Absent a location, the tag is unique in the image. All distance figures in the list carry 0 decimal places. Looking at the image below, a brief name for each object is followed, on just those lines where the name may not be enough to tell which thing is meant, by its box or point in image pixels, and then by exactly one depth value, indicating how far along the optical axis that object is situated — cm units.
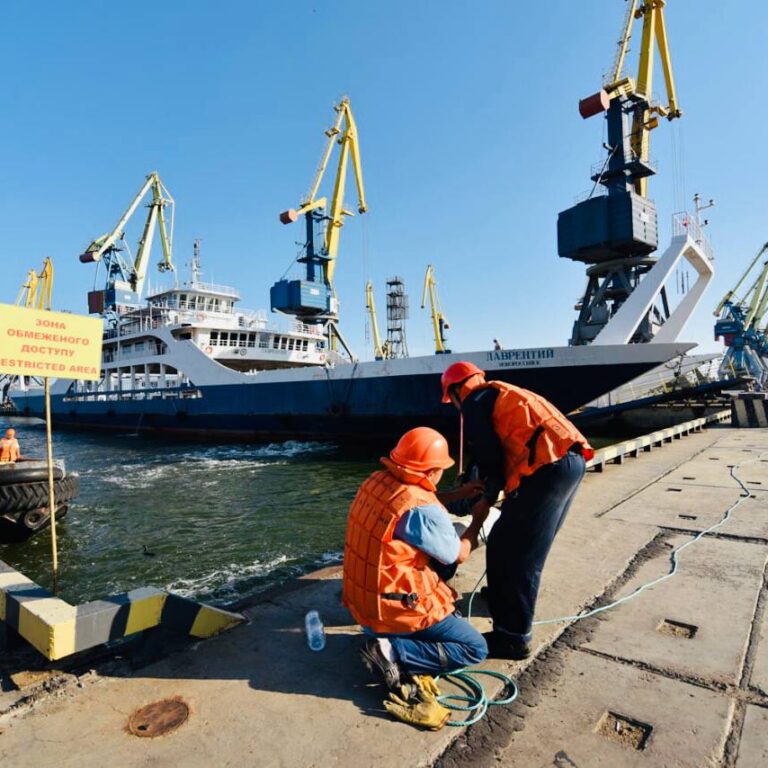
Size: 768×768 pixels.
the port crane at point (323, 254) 2505
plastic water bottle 252
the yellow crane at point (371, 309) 5403
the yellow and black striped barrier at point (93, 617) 221
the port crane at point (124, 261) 3192
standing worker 236
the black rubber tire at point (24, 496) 669
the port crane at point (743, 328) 4534
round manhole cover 195
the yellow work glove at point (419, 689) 206
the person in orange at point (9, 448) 813
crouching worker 207
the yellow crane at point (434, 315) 5012
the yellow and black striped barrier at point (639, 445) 785
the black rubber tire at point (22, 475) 682
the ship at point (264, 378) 1475
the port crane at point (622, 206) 2191
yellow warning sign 343
